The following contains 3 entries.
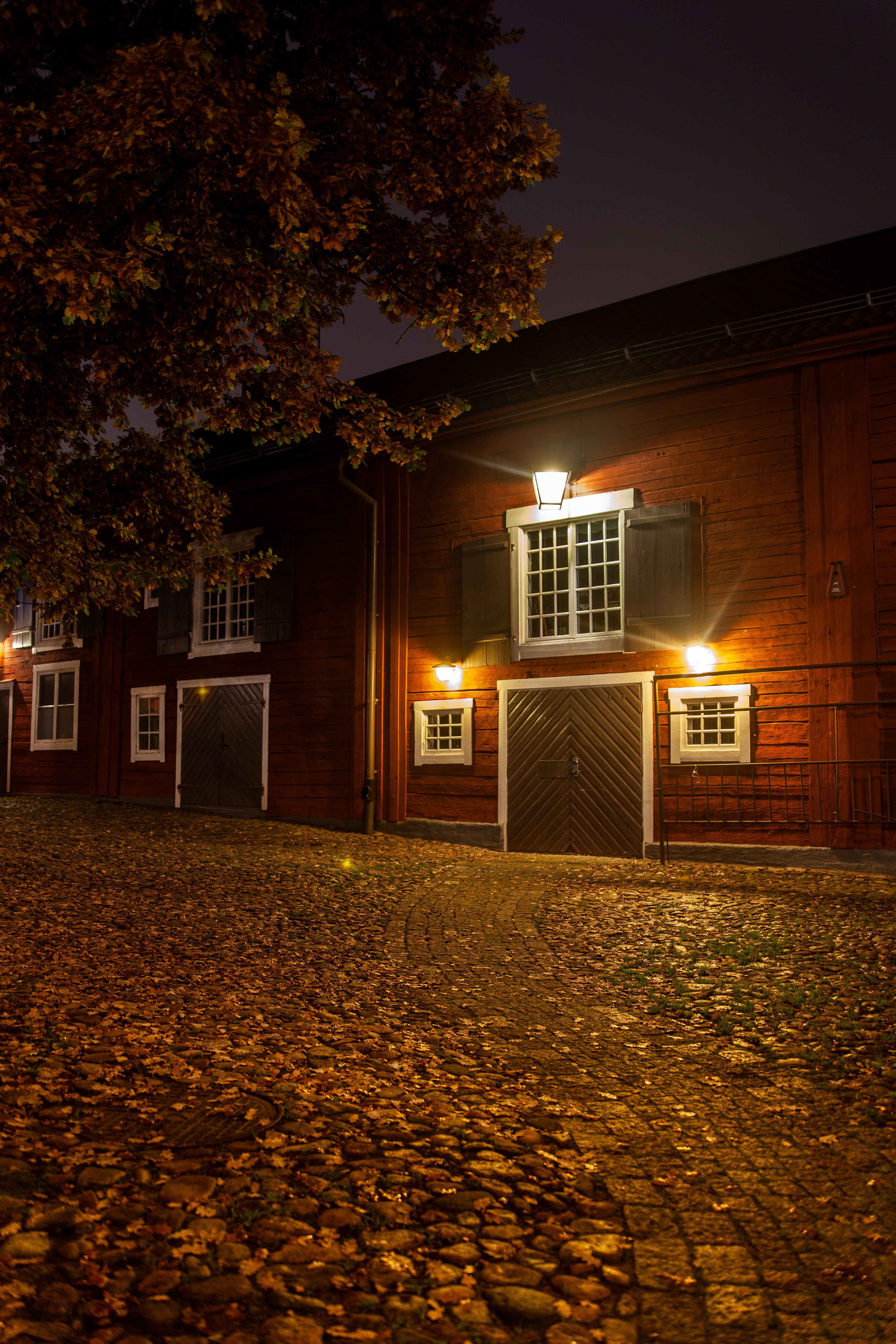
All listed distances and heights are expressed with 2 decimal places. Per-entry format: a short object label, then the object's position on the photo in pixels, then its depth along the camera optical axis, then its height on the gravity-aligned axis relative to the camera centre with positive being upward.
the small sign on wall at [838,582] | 10.66 +1.81
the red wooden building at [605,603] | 10.78 +1.93
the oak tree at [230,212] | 5.69 +3.81
